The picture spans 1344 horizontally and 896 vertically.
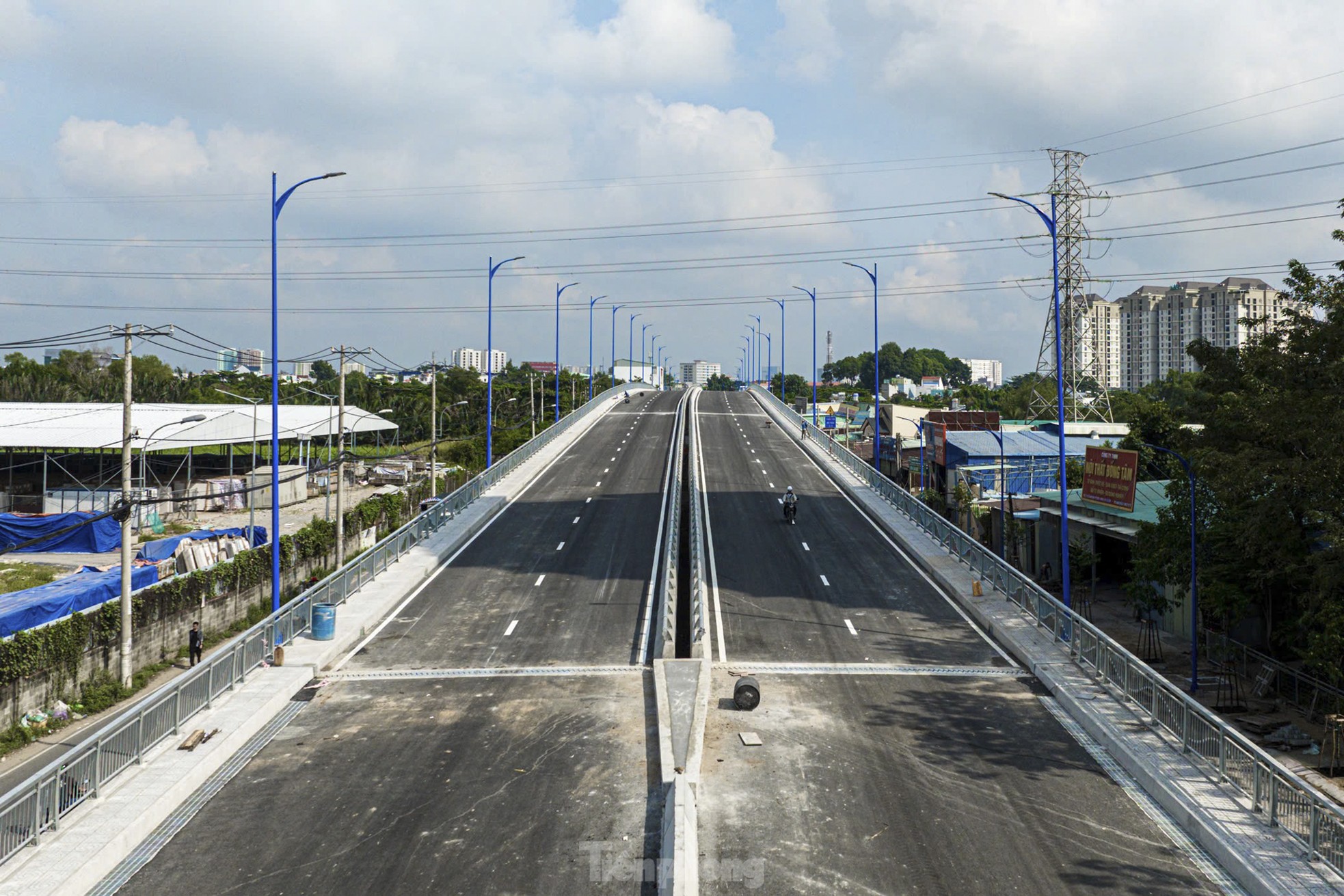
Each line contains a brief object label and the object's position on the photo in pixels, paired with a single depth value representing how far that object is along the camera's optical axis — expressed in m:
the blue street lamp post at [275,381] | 26.81
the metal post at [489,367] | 54.09
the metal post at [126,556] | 27.70
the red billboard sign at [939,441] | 57.56
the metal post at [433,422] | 51.30
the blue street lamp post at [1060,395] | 27.14
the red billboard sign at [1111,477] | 32.84
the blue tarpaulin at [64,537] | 49.81
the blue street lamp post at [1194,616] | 24.56
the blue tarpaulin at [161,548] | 41.97
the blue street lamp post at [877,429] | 56.32
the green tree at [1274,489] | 22.05
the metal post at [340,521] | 42.03
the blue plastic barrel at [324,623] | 25.17
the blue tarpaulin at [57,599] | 29.34
